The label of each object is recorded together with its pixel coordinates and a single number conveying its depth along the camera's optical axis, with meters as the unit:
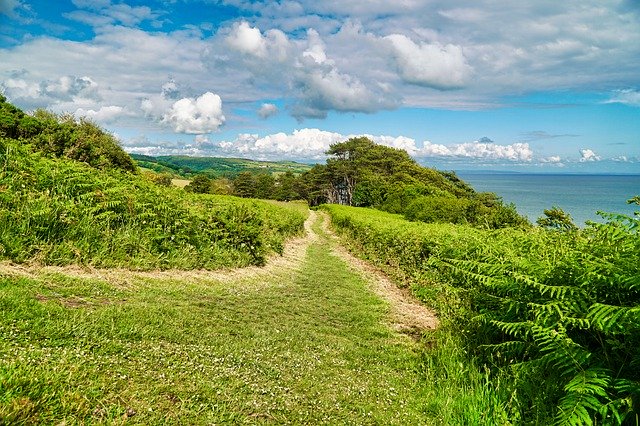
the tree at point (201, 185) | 112.19
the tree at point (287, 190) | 137.88
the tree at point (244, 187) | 141.62
